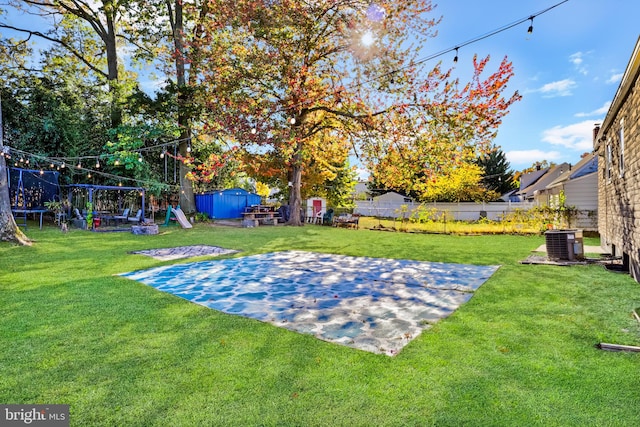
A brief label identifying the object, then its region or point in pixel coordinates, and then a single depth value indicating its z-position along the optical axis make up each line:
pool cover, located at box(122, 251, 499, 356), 4.00
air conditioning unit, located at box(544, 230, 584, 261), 8.16
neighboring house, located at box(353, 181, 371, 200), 38.80
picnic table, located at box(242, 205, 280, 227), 19.67
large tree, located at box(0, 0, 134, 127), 19.14
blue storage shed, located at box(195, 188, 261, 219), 22.48
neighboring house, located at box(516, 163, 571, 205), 23.91
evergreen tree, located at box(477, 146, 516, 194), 39.31
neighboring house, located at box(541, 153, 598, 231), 15.04
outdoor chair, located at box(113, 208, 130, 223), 16.10
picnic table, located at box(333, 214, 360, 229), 19.95
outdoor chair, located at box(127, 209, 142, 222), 16.19
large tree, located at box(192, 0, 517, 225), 12.48
